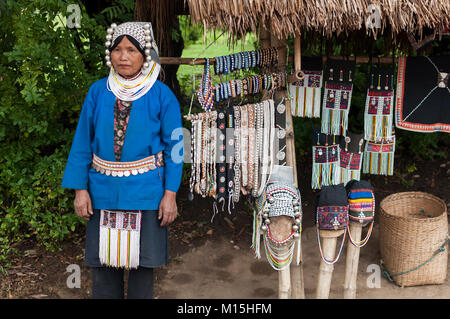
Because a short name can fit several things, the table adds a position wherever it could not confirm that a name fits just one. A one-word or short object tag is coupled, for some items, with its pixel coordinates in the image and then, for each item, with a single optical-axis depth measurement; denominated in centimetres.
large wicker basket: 360
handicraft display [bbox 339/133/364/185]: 388
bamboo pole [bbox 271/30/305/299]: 326
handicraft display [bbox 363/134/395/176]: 389
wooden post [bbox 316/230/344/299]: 304
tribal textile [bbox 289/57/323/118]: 375
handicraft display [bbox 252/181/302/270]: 296
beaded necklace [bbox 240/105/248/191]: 312
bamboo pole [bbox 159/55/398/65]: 315
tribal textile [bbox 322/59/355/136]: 377
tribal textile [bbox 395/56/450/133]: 375
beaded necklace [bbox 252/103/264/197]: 315
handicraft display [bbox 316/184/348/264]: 299
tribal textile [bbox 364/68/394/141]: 377
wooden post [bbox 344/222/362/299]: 311
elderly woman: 273
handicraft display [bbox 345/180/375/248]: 305
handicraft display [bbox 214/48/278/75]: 313
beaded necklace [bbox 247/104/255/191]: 313
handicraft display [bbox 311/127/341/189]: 383
